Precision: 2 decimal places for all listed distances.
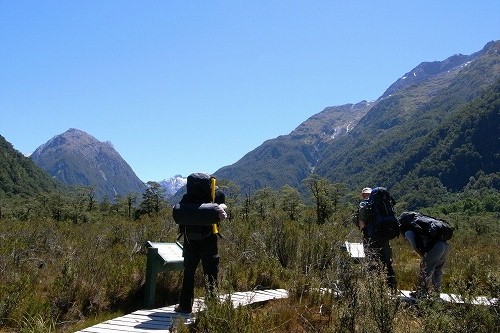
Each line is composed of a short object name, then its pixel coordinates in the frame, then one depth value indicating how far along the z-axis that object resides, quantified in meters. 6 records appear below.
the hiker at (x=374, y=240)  6.26
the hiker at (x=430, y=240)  6.08
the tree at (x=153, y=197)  29.87
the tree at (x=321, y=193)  19.08
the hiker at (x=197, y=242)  5.30
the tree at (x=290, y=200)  24.06
